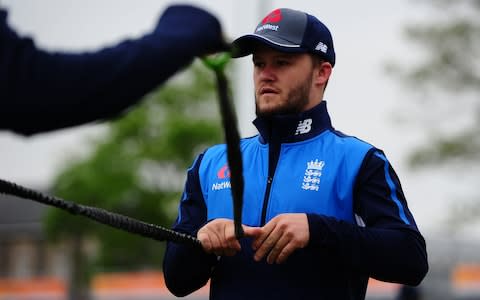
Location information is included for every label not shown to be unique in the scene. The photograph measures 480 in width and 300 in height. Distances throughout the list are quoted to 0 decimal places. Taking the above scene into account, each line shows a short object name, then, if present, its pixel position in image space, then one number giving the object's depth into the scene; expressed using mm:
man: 6730
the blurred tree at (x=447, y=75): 49500
